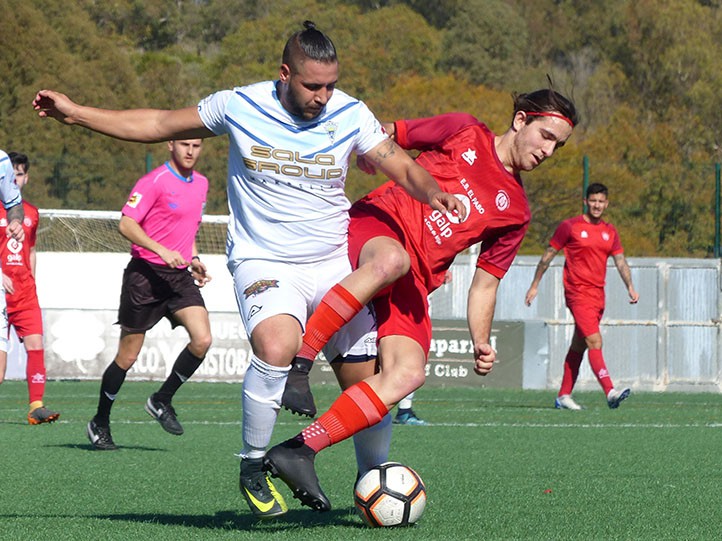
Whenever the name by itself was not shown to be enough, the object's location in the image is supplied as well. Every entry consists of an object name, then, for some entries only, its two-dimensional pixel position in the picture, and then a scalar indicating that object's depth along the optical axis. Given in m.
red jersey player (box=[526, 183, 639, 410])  28.97
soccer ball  11.19
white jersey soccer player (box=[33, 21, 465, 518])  11.01
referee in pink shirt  18.84
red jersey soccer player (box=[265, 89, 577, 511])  11.15
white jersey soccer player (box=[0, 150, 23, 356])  17.19
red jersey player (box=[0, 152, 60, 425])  23.05
